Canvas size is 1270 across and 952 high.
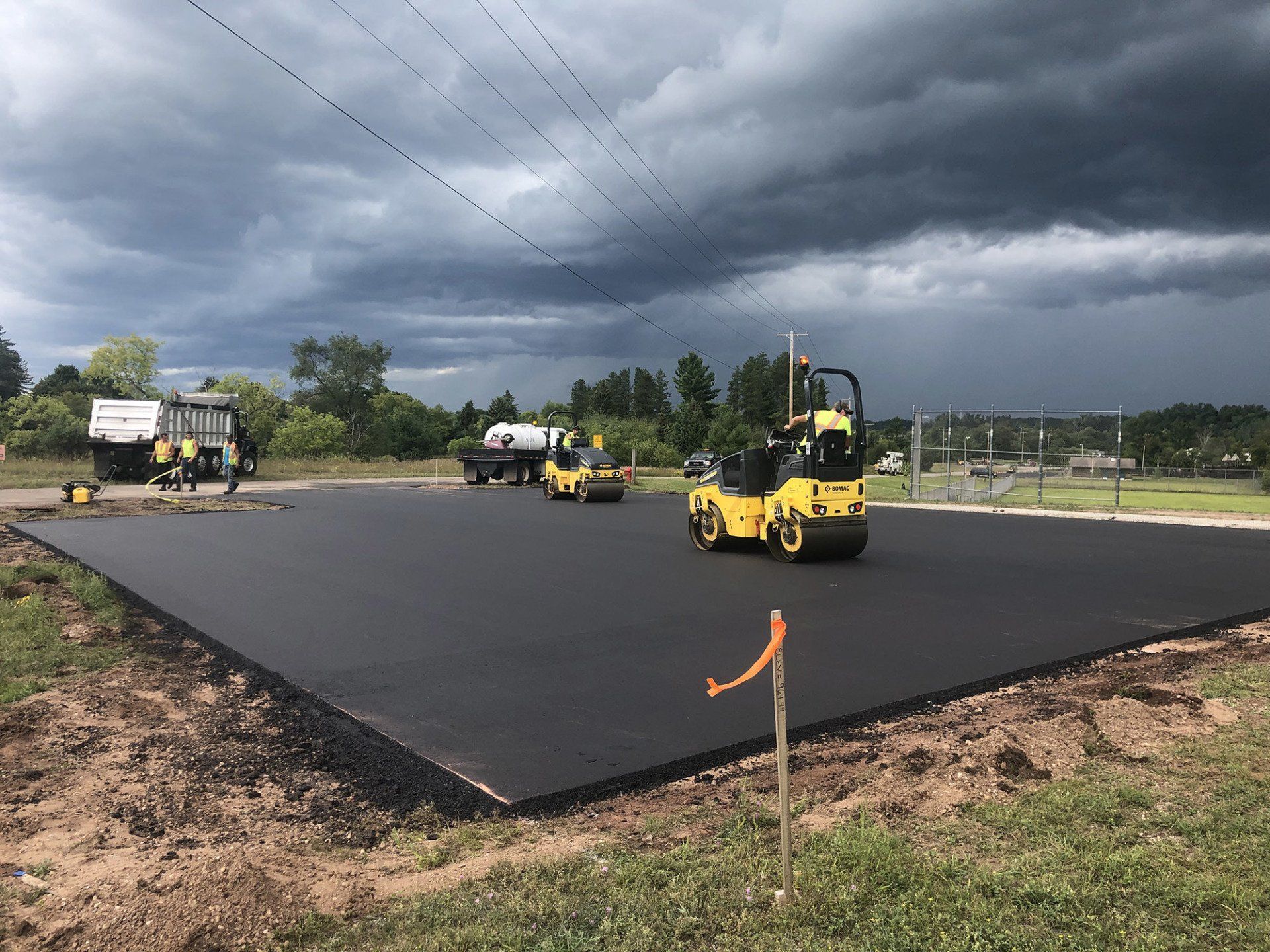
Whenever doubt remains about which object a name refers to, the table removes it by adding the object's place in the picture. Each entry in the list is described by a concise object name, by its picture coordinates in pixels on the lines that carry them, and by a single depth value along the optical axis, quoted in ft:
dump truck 99.45
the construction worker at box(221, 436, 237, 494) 90.58
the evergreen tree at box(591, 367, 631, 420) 375.04
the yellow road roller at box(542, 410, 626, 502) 81.51
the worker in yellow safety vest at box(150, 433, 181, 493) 96.02
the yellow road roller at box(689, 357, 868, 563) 40.09
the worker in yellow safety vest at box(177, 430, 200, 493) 88.89
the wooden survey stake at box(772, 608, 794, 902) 10.62
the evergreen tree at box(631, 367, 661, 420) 407.64
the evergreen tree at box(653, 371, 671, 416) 404.16
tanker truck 112.27
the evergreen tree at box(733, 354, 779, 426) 335.26
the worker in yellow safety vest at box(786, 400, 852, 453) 40.16
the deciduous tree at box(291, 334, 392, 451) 312.09
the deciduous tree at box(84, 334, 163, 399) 283.18
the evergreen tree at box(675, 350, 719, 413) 291.58
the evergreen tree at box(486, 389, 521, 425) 357.00
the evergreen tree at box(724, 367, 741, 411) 350.64
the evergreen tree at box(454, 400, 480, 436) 390.34
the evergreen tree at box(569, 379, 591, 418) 433.48
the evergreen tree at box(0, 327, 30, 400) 266.57
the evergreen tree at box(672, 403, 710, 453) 260.01
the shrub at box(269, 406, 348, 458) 263.08
